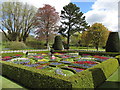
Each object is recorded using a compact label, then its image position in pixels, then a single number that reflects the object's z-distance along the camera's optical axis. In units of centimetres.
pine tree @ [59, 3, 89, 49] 2871
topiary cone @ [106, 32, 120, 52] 1363
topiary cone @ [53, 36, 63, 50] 1944
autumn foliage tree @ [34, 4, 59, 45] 2478
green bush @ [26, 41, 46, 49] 2870
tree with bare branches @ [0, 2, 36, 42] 2688
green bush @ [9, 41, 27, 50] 2075
